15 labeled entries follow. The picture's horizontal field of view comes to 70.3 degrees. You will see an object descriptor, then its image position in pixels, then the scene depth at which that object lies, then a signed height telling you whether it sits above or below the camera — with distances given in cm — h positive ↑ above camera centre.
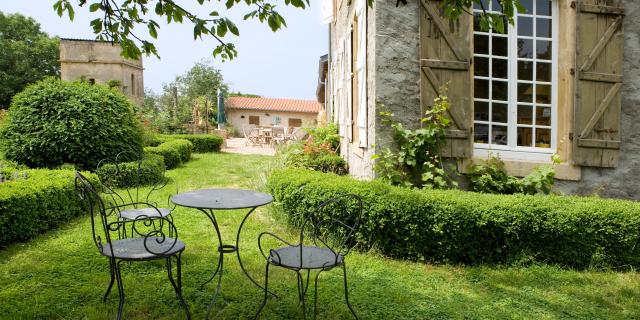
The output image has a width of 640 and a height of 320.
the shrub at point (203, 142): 1731 -3
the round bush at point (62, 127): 782 +27
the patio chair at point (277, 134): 2006 +30
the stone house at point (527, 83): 539 +69
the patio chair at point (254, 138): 2214 +14
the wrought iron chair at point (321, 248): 288 -77
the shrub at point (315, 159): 782 -33
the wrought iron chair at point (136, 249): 283 -71
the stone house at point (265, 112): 3766 +247
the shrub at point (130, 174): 814 -60
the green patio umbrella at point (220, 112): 2389 +155
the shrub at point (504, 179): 529 -46
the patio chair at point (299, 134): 1605 +24
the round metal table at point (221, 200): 302 -42
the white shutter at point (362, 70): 593 +97
